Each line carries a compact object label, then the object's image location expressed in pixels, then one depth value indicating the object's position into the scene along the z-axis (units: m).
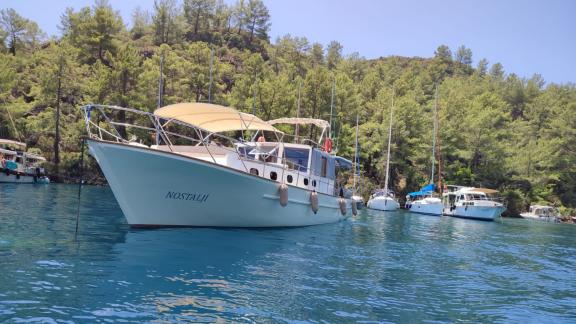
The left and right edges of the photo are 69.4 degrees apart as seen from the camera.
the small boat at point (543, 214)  49.47
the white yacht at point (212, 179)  13.34
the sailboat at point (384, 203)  41.66
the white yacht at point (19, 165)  36.88
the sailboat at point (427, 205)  42.31
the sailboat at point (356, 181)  37.24
